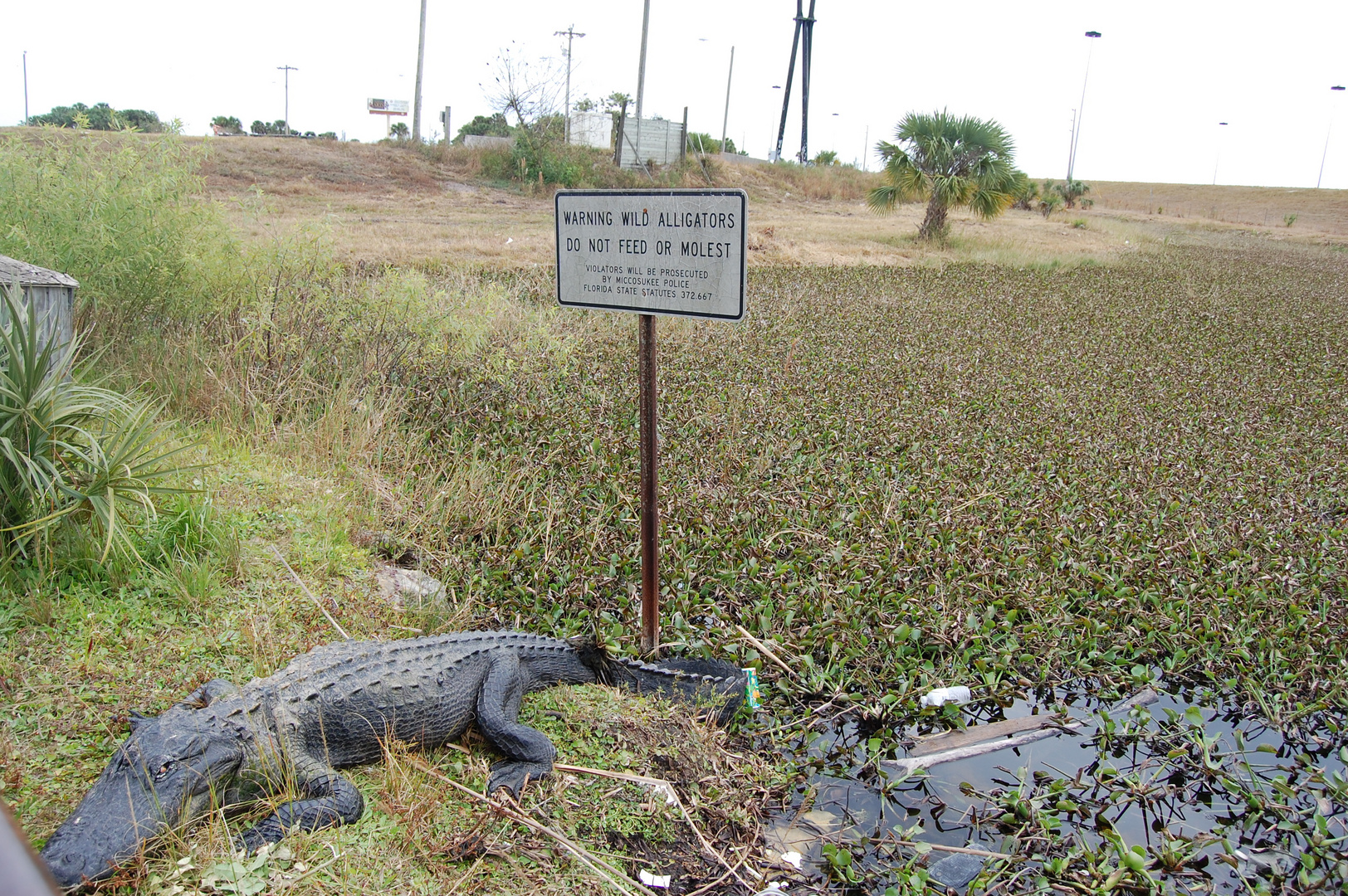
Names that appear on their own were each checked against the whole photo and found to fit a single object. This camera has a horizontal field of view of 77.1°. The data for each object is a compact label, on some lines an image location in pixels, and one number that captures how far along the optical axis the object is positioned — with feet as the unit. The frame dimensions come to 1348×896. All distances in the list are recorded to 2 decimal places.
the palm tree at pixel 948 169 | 64.95
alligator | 7.54
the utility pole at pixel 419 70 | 87.10
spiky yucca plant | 10.71
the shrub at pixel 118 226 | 17.98
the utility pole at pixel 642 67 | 76.74
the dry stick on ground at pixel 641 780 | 9.25
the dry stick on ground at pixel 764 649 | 11.65
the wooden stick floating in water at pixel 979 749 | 10.44
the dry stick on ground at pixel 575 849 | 8.02
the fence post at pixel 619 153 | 92.07
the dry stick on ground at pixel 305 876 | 7.41
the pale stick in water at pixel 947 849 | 8.91
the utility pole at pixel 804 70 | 121.25
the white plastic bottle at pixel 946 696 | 11.39
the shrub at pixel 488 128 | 101.20
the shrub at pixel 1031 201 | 118.83
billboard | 154.61
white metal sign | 10.01
